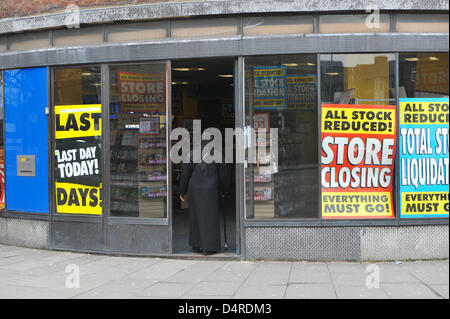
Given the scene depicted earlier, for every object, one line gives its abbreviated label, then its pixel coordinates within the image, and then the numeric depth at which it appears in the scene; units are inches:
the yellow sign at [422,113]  348.8
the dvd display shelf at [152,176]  371.6
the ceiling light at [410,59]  348.5
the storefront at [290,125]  347.6
